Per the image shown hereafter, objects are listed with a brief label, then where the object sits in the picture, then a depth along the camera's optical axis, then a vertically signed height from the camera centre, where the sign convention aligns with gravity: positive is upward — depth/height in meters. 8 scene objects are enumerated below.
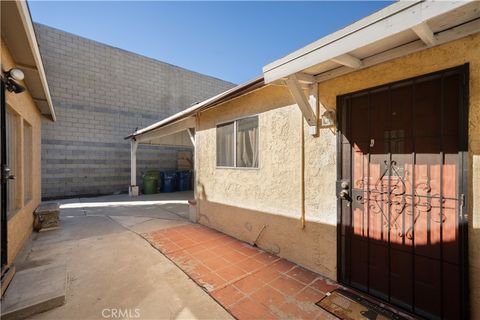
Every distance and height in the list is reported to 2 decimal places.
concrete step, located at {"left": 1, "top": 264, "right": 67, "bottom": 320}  2.25 -1.59
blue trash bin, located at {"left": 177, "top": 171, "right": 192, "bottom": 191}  12.29 -1.27
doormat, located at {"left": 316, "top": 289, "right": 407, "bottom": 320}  2.26 -1.70
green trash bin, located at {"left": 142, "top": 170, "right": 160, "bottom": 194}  11.02 -1.22
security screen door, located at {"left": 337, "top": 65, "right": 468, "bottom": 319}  2.05 -0.39
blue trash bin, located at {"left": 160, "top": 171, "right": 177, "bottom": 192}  11.70 -1.23
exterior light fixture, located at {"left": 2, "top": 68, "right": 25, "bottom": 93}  2.89 +1.12
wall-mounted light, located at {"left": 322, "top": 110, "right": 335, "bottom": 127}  2.89 +0.56
